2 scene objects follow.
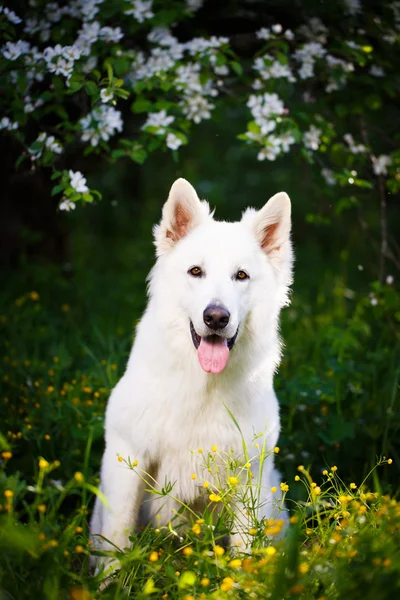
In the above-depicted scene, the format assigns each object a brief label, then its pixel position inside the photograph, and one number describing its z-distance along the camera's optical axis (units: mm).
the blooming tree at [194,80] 3492
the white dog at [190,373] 2885
